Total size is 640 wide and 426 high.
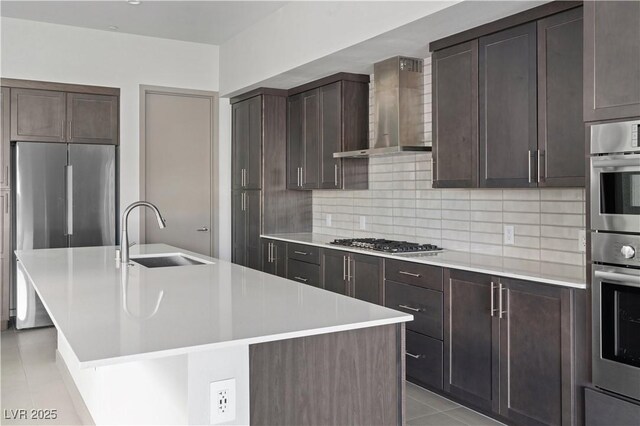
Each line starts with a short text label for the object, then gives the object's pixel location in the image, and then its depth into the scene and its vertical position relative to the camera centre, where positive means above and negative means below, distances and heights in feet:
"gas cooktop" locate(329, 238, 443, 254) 13.33 -0.81
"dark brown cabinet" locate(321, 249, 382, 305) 13.33 -1.53
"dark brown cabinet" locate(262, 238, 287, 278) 17.57 -1.39
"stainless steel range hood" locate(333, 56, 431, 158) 14.20 +2.72
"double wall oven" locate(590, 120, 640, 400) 7.93 -0.62
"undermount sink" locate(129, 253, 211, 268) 13.00 -1.07
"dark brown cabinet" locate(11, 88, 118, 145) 17.85 +3.18
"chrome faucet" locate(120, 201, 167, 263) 10.91 -0.42
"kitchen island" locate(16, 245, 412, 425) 5.55 -1.43
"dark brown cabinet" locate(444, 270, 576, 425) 9.08 -2.37
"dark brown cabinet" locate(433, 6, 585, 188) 9.89 +2.02
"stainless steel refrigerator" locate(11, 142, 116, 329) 17.67 +0.41
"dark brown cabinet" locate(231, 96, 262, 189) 19.31 +2.47
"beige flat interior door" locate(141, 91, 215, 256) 20.31 +1.71
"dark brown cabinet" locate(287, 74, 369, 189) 16.35 +2.49
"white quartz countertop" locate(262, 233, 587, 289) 9.26 -1.02
